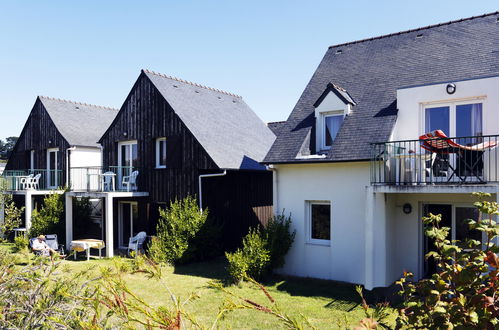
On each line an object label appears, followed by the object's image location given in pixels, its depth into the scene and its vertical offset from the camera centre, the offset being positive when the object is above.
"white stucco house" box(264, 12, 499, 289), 10.34 +0.28
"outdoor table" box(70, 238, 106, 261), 16.35 -3.39
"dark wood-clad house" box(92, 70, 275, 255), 16.64 +0.39
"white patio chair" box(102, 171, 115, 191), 17.83 -0.76
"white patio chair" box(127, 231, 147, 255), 16.72 -3.32
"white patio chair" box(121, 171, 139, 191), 18.16 -0.75
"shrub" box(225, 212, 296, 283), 11.80 -2.67
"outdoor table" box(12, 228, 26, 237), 19.84 -3.27
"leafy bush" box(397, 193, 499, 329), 2.18 -0.79
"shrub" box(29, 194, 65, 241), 19.12 -2.64
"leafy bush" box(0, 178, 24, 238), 20.16 -2.51
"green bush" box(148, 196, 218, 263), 14.65 -2.73
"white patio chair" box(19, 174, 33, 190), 21.47 -0.76
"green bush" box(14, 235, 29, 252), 18.05 -3.60
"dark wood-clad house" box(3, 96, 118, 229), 22.89 +1.22
